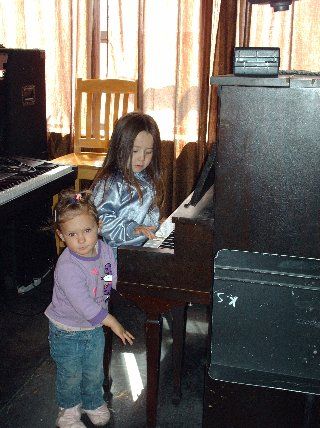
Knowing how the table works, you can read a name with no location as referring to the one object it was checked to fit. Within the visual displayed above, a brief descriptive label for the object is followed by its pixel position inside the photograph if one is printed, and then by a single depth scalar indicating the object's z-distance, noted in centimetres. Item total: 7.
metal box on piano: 138
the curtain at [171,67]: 370
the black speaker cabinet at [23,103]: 287
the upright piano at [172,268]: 163
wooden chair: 362
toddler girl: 180
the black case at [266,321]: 150
